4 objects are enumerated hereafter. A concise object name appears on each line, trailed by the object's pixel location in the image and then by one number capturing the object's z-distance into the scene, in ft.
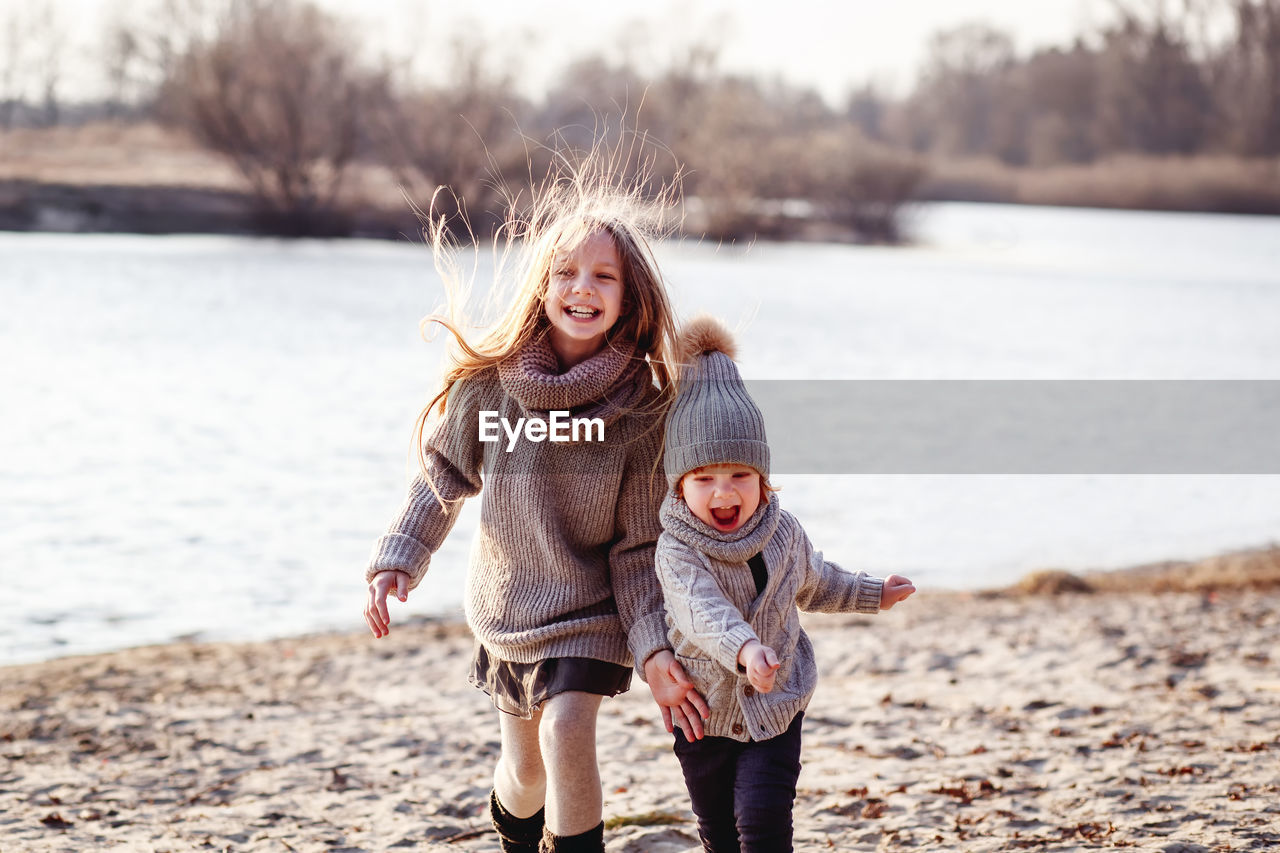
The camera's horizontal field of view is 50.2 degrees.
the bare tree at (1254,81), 199.72
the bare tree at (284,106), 109.91
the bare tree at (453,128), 112.98
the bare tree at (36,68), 167.12
